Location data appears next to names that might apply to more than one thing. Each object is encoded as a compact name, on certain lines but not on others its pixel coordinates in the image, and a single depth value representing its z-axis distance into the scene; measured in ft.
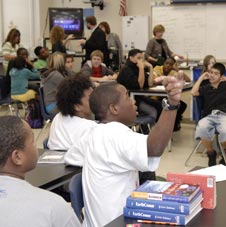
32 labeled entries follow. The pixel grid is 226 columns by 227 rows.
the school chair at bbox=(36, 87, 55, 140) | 20.70
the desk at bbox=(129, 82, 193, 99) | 20.34
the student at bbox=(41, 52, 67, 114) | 20.93
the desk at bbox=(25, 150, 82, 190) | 8.48
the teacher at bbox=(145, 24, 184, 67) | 28.04
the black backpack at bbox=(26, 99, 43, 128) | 25.04
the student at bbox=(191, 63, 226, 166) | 17.75
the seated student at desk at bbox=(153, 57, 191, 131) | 23.53
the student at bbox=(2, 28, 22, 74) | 30.27
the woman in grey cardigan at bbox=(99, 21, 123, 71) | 29.73
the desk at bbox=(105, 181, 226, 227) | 6.05
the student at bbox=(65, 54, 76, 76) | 22.37
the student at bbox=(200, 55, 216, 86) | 21.29
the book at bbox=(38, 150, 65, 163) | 9.79
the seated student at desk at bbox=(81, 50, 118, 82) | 23.49
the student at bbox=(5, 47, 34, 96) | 25.58
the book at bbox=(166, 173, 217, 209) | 6.50
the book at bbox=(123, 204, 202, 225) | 5.96
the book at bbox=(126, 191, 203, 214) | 5.95
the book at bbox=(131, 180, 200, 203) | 6.01
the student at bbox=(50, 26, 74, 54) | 28.48
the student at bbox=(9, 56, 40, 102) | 25.11
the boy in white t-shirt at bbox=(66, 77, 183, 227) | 6.56
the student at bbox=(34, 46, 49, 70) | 28.99
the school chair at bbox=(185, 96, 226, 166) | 18.42
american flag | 31.22
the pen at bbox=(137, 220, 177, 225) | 6.01
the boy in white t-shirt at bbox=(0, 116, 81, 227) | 4.90
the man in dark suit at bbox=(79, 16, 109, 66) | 29.09
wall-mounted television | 33.47
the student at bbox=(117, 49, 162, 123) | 20.54
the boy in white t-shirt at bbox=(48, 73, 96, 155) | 10.77
